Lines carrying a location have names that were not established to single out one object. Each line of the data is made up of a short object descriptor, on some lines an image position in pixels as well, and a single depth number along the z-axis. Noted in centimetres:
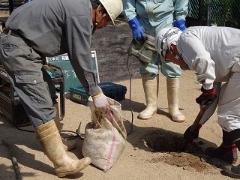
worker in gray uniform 374
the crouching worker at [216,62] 394
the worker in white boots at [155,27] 539
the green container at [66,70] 640
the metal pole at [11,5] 1000
